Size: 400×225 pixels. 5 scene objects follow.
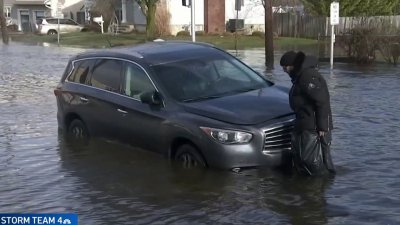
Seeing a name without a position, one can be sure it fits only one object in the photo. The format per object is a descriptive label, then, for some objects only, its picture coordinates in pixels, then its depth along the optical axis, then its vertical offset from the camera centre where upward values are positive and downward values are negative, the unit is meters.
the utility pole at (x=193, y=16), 22.39 -0.32
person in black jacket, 7.38 -1.21
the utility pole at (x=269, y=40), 23.83 -1.28
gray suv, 7.59 -1.25
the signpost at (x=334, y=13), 22.97 -0.30
